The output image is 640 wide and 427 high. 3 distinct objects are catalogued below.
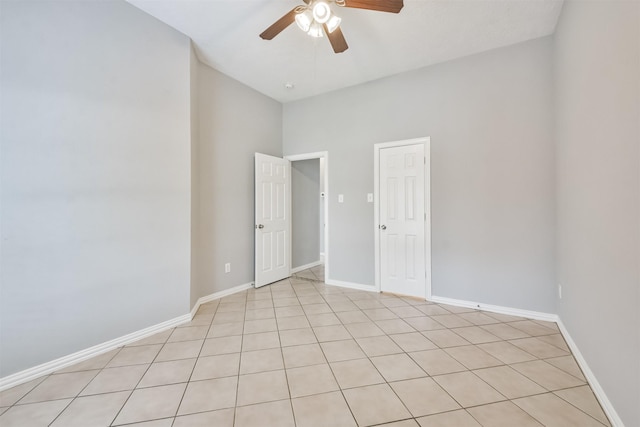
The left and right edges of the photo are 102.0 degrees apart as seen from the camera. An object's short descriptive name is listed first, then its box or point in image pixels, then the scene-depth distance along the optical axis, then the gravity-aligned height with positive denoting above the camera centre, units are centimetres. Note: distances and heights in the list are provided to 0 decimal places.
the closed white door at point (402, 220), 326 -9
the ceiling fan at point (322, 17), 181 +148
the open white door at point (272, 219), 380 -8
